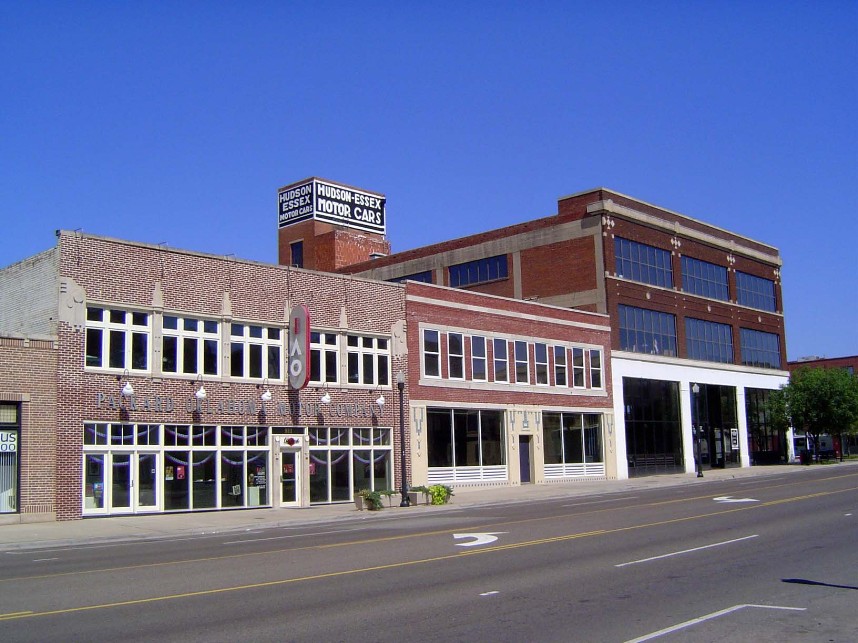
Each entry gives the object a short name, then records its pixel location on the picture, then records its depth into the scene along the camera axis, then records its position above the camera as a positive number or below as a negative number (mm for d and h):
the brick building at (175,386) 27328 +1572
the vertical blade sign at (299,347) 32875 +3006
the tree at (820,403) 62125 +660
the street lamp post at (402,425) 31969 +25
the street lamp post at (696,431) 49781 -921
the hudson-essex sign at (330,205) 70938 +17850
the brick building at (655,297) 51031 +7380
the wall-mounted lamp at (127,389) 28703 +1444
